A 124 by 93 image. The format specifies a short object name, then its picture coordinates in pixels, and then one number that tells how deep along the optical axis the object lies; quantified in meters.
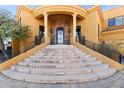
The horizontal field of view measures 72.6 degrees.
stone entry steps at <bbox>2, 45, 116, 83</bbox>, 3.66
